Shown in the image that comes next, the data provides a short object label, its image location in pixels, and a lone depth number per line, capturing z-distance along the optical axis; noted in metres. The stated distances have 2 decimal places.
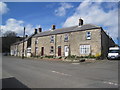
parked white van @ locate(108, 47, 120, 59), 16.22
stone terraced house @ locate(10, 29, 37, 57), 31.62
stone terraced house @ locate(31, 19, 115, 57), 18.22
